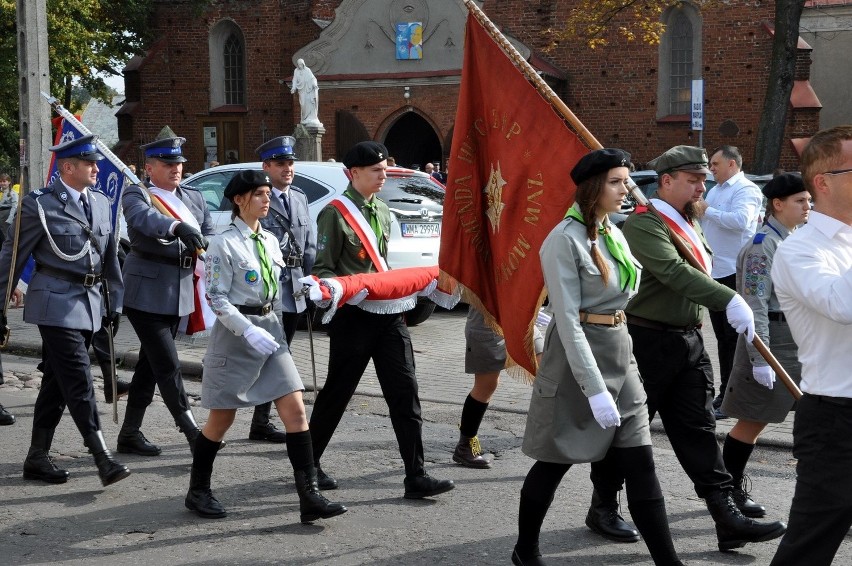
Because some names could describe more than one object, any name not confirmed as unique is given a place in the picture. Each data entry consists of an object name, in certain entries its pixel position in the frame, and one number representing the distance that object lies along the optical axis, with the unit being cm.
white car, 1277
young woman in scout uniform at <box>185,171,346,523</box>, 587
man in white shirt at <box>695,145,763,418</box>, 929
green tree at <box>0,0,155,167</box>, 3206
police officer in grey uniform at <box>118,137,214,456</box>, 714
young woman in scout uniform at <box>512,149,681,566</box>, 480
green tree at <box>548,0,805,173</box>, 2161
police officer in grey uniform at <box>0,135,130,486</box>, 670
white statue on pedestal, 2911
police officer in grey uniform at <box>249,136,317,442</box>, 791
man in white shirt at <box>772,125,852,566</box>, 379
